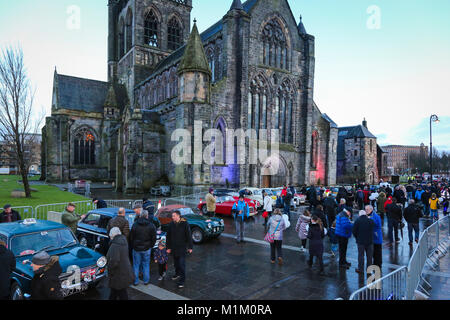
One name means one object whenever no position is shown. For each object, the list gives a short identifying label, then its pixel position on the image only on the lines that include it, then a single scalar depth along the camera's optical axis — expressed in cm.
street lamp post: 2300
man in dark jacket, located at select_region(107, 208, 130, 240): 682
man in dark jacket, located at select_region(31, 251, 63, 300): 403
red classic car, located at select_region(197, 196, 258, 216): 1543
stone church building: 2409
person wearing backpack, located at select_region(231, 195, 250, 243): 1002
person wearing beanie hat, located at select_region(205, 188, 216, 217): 1220
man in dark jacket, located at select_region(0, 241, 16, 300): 453
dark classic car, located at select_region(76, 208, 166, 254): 823
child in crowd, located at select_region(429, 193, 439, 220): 1362
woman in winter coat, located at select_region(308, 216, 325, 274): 725
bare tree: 1964
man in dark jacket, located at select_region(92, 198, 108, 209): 1073
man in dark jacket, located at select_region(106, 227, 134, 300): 481
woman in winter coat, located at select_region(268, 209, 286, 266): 786
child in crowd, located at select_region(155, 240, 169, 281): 666
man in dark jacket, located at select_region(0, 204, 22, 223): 845
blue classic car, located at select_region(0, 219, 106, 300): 541
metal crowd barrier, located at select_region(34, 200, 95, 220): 1333
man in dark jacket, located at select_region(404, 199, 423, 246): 975
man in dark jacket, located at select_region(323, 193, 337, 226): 1073
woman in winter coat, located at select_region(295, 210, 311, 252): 836
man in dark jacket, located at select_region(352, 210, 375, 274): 683
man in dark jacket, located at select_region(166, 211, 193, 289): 643
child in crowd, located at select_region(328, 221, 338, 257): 889
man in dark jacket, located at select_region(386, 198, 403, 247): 1005
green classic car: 1005
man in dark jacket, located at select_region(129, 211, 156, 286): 627
